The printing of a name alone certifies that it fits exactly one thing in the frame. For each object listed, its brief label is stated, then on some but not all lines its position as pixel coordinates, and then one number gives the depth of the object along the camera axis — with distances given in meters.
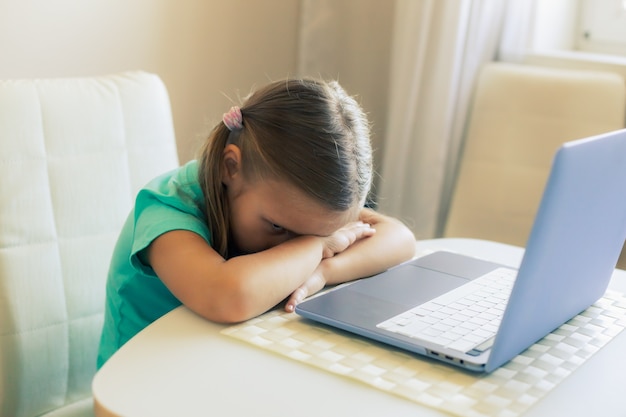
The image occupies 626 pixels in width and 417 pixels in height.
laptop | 0.83
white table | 0.81
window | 2.28
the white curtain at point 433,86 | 2.14
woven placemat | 0.84
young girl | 1.06
